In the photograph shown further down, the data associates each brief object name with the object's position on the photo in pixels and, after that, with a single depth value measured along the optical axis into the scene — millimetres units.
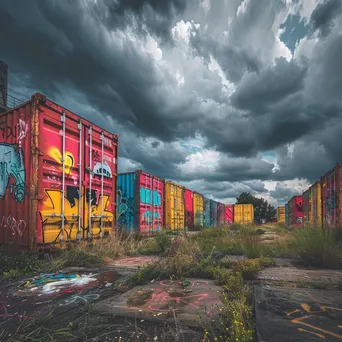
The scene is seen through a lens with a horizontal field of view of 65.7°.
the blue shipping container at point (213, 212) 27172
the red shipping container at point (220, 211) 31064
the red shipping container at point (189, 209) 18203
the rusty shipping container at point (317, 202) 13516
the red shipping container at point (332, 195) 9412
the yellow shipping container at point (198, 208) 20914
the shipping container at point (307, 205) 17219
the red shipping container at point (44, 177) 5500
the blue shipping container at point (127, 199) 11141
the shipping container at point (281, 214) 43562
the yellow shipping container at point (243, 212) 35688
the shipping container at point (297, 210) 23328
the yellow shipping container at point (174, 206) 14406
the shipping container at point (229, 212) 35734
